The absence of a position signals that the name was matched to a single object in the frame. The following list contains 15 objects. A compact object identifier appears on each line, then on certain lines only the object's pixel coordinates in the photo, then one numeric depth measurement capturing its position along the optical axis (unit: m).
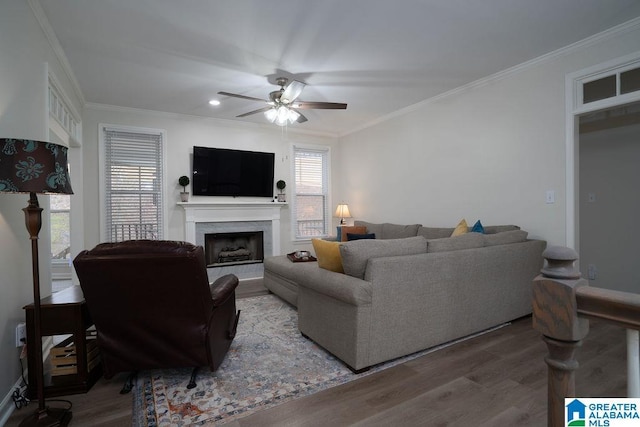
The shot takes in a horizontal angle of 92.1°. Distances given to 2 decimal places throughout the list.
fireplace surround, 5.19
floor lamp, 1.56
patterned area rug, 1.84
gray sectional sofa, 2.22
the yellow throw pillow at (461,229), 3.53
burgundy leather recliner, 1.81
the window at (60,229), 5.36
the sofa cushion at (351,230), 5.39
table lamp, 6.17
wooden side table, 1.97
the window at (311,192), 6.23
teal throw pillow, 3.58
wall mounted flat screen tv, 5.27
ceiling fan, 3.47
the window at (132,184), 4.71
